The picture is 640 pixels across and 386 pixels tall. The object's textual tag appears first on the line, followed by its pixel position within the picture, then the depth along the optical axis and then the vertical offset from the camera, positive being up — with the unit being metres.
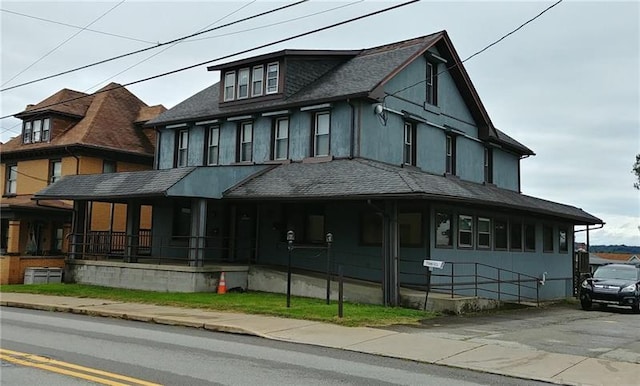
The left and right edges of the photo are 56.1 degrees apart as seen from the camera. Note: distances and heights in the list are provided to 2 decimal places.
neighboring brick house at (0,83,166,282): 29.64 +4.30
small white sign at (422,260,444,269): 16.27 -0.41
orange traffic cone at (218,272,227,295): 20.36 -1.45
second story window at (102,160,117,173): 30.96 +3.84
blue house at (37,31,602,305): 19.38 +2.15
